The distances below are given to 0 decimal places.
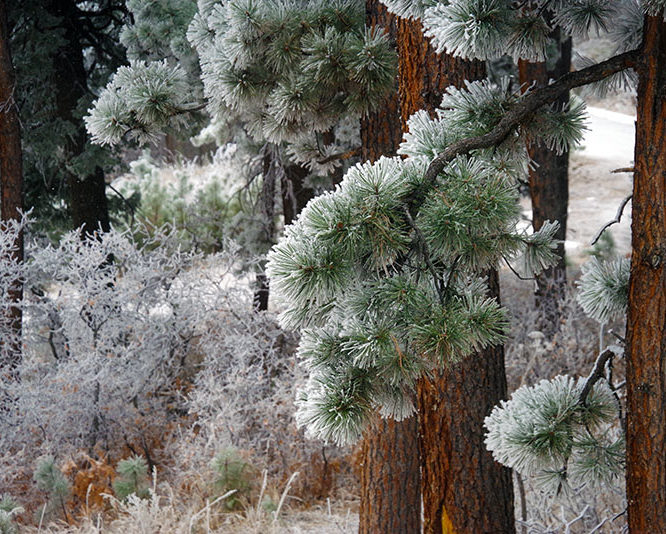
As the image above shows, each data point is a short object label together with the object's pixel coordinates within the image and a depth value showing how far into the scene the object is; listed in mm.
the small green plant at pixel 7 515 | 8914
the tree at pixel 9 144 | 12797
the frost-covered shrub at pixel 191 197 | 21156
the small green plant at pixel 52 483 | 9812
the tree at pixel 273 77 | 5941
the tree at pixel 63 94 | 14094
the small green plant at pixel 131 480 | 9953
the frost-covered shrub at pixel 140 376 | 10852
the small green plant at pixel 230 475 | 9969
